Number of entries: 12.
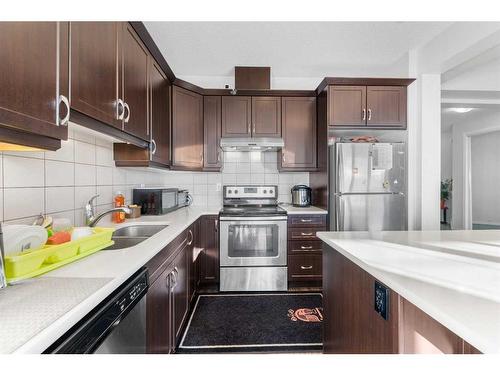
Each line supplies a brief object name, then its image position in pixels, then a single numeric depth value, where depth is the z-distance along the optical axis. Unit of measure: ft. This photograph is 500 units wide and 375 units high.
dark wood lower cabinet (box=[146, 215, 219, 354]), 3.68
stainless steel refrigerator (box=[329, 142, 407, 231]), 7.95
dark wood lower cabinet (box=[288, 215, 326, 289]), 8.21
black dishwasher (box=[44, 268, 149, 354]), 1.84
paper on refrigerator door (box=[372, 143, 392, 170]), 7.97
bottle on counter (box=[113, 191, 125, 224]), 6.13
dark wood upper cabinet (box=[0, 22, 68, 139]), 2.22
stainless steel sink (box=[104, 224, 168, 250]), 4.43
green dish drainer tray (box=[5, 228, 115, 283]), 2.25
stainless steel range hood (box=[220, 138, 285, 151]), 8.76
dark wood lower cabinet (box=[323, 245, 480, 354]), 2.13
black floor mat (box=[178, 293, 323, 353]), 5.51
